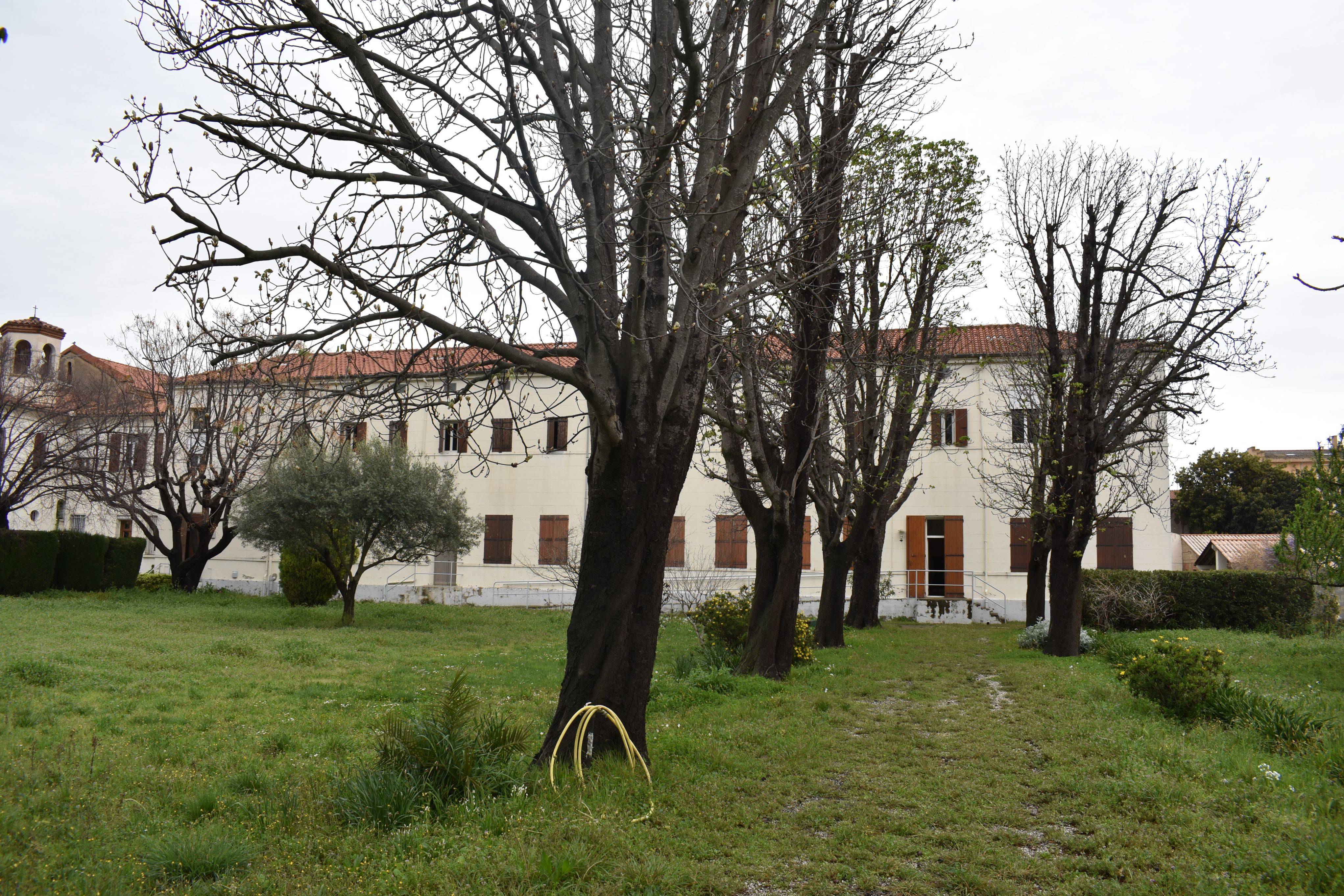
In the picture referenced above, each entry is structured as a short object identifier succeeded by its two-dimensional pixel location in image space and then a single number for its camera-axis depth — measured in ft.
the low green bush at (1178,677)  28.09
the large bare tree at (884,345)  41.32
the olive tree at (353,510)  65.82
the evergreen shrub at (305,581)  80.12
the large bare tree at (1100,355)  49.32
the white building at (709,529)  89.56
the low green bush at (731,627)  44.14
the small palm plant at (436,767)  16.85
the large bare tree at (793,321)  30.42
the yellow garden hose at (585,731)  18.66
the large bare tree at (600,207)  19.06
